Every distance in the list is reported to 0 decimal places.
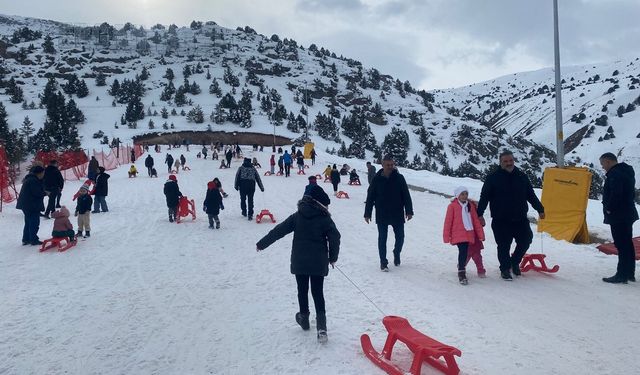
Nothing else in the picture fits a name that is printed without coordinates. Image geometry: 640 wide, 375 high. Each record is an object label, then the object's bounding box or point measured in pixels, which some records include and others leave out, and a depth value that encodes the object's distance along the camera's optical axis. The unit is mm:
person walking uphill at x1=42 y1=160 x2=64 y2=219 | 14383
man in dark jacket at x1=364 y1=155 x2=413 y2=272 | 8117
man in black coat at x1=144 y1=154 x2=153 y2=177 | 30078
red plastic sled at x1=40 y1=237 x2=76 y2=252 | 10204
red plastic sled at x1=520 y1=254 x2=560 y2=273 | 7860
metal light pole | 11430
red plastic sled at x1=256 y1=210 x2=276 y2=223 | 14233
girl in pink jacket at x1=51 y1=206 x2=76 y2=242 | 10404
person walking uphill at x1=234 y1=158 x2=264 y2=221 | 14594
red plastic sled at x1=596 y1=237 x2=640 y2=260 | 8675
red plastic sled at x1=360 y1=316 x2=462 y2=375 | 4094
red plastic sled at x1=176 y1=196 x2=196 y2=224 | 14447
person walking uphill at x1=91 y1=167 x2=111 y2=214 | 15609
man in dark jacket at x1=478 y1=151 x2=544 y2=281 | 7207
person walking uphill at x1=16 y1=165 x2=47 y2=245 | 10617
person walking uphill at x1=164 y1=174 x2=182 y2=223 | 14414
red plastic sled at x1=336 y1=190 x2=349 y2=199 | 20484
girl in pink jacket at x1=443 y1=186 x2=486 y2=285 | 7312
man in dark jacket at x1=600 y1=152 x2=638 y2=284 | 7012
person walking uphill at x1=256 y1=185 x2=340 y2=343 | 5113
